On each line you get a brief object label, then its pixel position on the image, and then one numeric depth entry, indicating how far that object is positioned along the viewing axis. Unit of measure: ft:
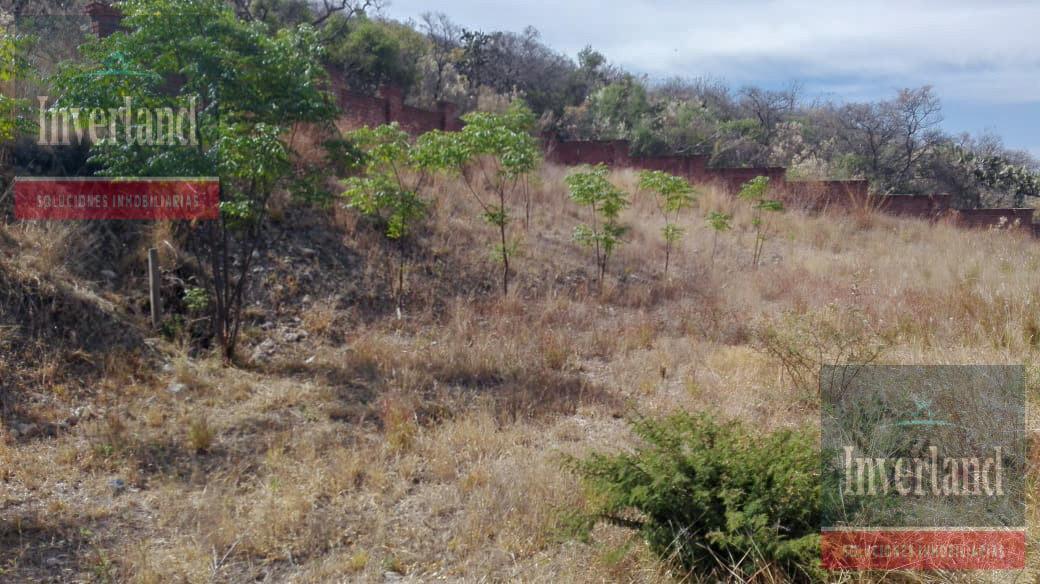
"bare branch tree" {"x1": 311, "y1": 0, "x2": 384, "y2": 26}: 58.72
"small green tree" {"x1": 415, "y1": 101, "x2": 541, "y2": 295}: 27.68
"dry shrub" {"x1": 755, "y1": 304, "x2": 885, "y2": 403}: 19.87
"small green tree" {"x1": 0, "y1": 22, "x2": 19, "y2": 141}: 18.13
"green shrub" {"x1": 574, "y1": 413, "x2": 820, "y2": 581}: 11.69
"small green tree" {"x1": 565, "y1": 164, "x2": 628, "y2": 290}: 32.81
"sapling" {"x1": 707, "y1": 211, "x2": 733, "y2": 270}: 37.88
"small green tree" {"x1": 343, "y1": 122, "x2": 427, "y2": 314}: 26.63
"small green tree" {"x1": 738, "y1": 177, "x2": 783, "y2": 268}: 39.15
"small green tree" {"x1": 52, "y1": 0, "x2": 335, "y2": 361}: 20.90
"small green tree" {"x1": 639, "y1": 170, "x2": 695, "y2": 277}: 36.17
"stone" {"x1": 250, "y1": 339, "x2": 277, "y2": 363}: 24.06
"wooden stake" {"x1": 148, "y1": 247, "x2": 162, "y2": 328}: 23.75
